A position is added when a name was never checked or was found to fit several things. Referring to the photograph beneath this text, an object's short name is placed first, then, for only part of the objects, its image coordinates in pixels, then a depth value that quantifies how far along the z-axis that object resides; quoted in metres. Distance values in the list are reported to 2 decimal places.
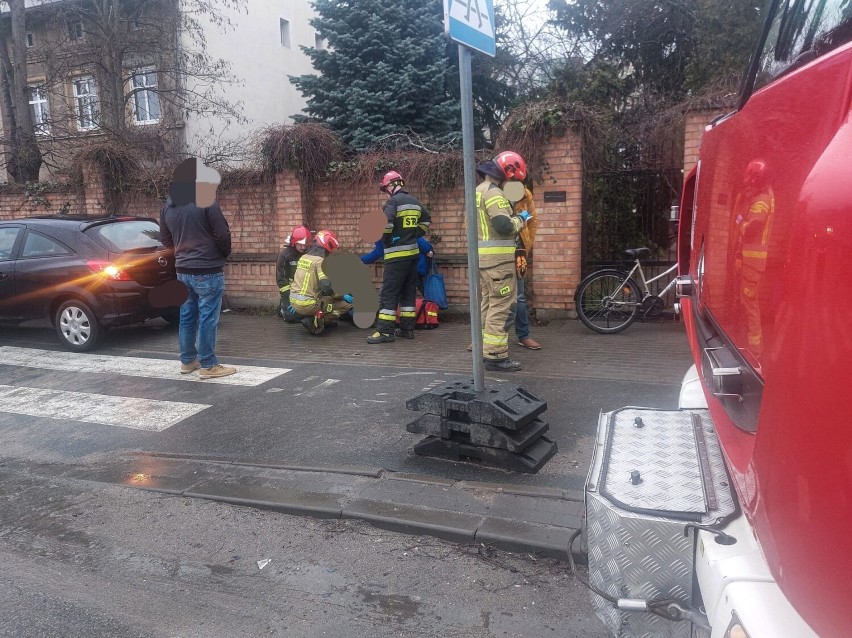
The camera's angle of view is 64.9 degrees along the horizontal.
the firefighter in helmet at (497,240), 5.77
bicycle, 7.71
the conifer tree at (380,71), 12.22
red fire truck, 1.05
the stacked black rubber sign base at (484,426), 3.96
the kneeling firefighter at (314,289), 8.09
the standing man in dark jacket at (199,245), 6.23
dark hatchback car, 7.77
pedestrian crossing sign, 3.37
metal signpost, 3.43
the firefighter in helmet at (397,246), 7.75
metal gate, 8.46
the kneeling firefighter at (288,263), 8.55
